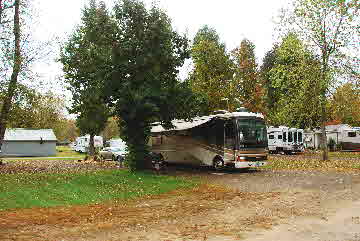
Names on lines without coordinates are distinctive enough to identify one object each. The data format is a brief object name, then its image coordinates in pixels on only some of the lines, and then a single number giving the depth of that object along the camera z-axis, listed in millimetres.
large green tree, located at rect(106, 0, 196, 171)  18750
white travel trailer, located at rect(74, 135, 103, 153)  54312
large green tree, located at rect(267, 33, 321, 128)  28625
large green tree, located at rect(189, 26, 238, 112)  32750
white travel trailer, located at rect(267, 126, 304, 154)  42562
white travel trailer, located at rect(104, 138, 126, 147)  39244
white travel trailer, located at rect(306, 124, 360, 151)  46719
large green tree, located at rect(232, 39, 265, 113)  44669
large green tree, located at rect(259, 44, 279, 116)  54062
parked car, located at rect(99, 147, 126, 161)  35025
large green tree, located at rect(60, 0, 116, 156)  18812
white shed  50188
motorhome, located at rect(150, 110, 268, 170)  21016
